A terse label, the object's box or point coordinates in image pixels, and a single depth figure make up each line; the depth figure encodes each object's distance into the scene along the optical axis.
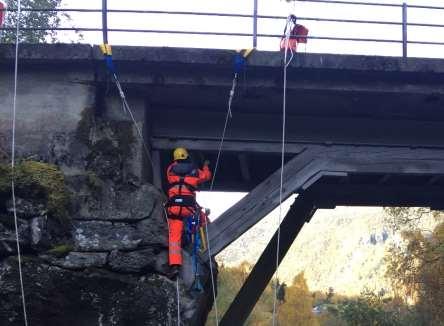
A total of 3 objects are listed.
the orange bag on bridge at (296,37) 8.93
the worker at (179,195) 8.28
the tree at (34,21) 12.41
